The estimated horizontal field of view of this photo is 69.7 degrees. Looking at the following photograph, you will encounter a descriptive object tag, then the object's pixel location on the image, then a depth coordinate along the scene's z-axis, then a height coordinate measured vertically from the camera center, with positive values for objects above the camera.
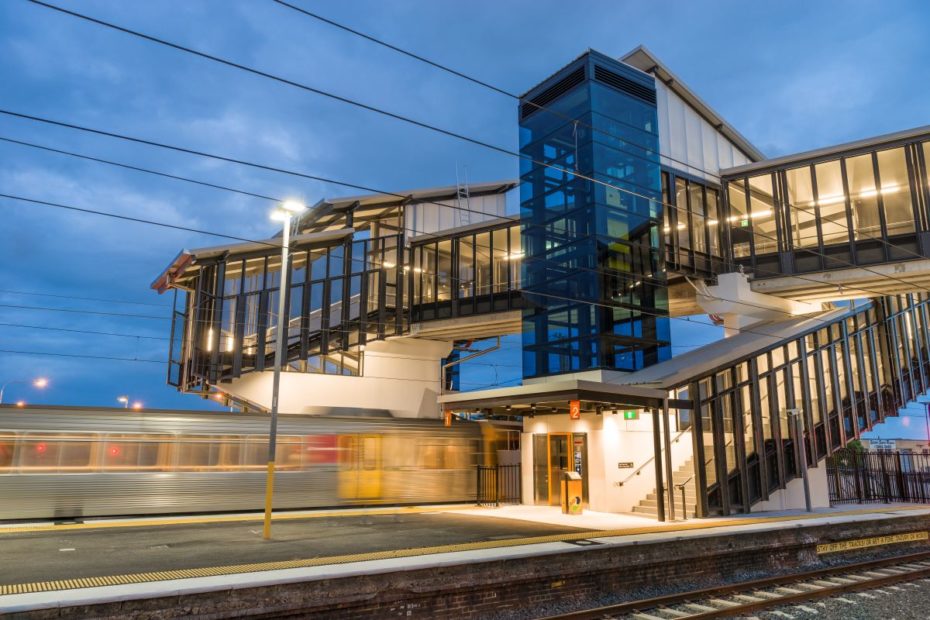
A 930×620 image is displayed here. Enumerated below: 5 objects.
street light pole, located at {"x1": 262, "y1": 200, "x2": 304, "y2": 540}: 13.43 +2.28
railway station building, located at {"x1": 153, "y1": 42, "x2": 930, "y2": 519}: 19.12 +5.42
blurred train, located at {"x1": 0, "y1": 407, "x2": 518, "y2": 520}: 16.27 -0.45
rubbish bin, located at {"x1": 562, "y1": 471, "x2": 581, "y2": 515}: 17.91 -1.29
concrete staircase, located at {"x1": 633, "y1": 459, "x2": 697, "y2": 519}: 18.27 -1.40
